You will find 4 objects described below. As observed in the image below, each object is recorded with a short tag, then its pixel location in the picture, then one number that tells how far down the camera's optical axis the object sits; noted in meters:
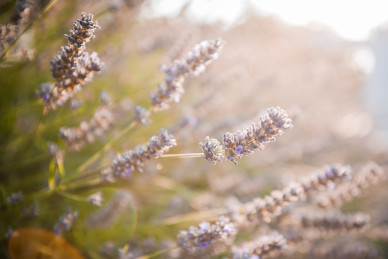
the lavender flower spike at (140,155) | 0.25
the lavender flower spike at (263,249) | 0.26
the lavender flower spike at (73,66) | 0.23
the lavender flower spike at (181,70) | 0.25
